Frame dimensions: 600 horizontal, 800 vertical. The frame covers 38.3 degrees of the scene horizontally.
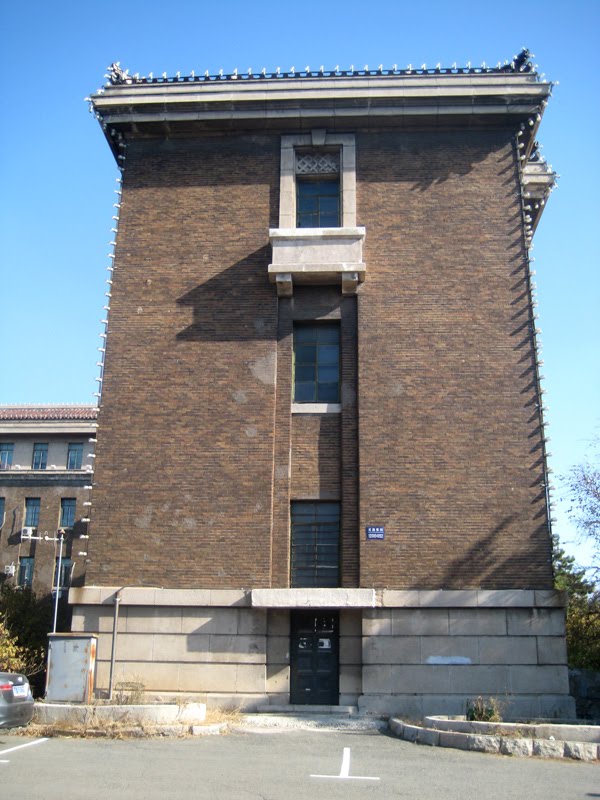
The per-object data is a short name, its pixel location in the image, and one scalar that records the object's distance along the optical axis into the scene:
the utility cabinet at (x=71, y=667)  17.25
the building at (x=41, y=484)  53.22
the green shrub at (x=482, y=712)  14.73
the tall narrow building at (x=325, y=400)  18.62
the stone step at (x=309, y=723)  16.83
